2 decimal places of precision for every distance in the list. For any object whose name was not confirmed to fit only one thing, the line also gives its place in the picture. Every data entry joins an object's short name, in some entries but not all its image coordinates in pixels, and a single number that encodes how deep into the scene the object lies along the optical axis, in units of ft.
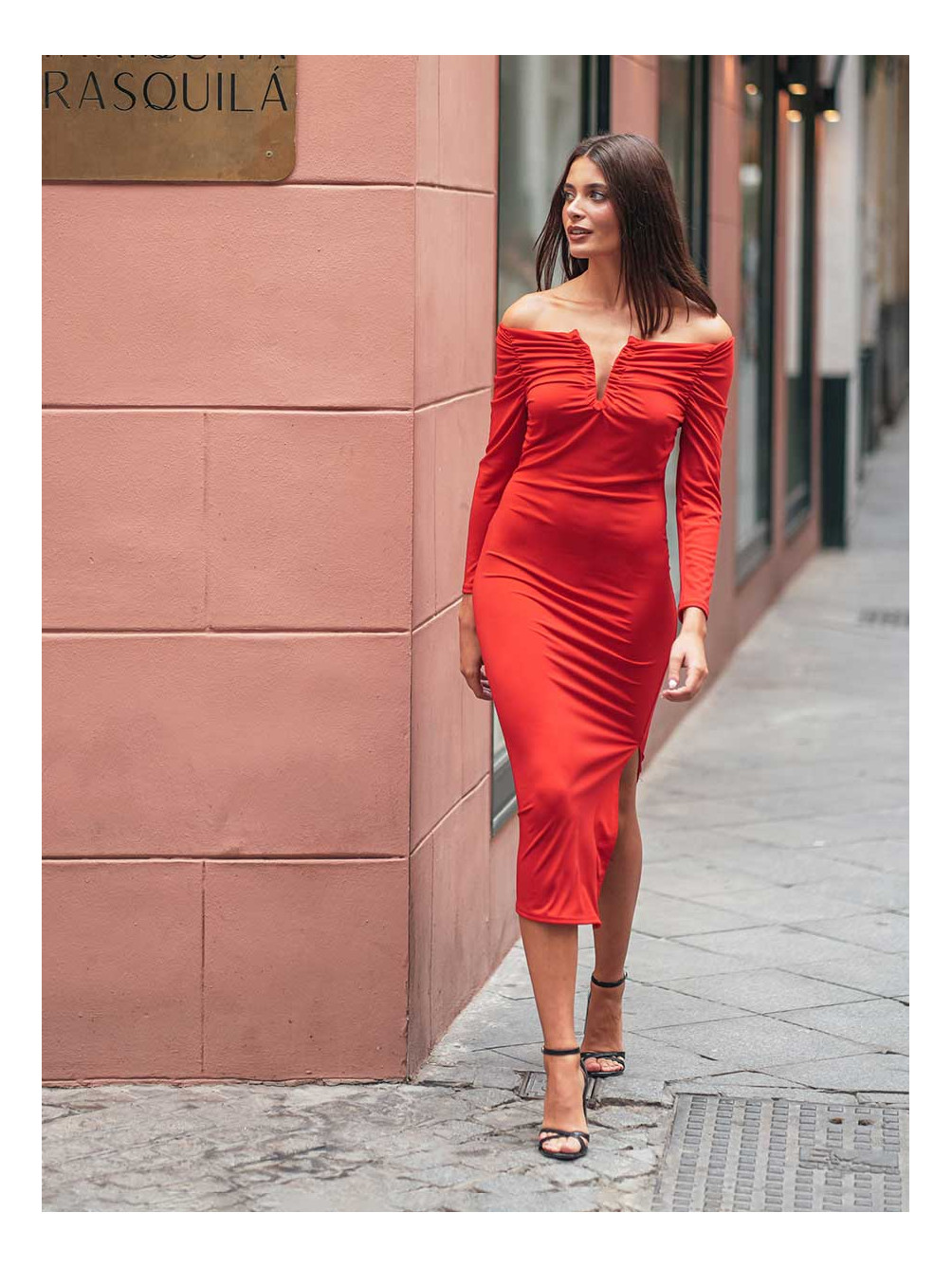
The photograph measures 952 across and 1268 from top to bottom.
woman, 14.30
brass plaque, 14.92
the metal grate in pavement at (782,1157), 13.73
